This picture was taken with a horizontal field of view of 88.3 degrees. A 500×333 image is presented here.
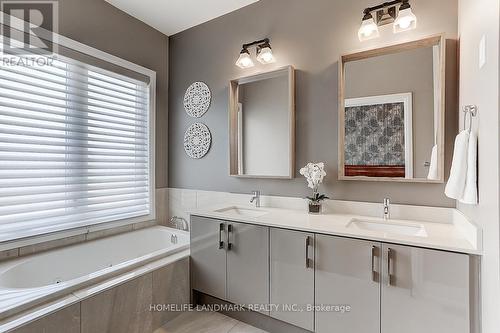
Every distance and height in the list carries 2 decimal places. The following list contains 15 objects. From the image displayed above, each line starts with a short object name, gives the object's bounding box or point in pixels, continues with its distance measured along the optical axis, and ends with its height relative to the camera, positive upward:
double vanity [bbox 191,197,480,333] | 1.31 -0.62
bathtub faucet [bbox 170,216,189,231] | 2.96 -0.67
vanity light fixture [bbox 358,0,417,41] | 1.73 +1.04
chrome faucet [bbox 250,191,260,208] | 2.39 -0.30
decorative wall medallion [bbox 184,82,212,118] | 2.82 +0.74
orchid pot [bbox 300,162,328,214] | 2.03 -0.11
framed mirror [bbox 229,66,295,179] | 2.27 +0.38
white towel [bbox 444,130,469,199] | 1.31 -0.01
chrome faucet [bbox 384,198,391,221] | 1.83 -0.31
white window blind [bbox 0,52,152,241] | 1.90 +0.16
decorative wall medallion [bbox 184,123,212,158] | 2.81 +0.28
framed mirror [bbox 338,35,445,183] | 1.73 +0.38
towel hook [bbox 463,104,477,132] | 1.32 +0.29
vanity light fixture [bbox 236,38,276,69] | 2.33 +1.02
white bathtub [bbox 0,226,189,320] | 1.45 -0.75
